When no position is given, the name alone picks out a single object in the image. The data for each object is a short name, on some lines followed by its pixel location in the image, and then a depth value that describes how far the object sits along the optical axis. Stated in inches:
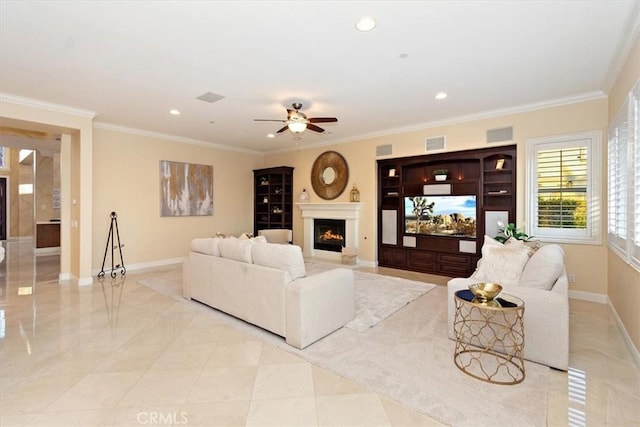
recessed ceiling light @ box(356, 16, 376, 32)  102.0
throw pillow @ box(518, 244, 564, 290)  106.7
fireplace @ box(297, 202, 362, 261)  270.5
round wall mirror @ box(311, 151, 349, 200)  281.4
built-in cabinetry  207.3
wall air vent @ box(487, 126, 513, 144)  197.2
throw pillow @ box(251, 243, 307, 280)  120.1
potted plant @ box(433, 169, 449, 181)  229.9
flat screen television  218.8
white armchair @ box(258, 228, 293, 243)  281.1
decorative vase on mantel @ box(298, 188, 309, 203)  308.5
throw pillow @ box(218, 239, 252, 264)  134.0
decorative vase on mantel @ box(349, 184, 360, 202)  270.2
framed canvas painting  267.1
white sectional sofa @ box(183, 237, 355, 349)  113.4
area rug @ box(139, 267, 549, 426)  77.8
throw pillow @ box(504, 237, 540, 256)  126.5
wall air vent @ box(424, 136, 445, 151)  225.0
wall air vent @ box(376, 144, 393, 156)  251.3
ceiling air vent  170.1
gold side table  93.6
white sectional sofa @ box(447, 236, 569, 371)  97.3
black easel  231.0
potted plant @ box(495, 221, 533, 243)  180.2
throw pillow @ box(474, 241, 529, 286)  118.9
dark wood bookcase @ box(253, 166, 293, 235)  322.0
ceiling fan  170.2
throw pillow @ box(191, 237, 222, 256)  151.9
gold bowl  94.4
